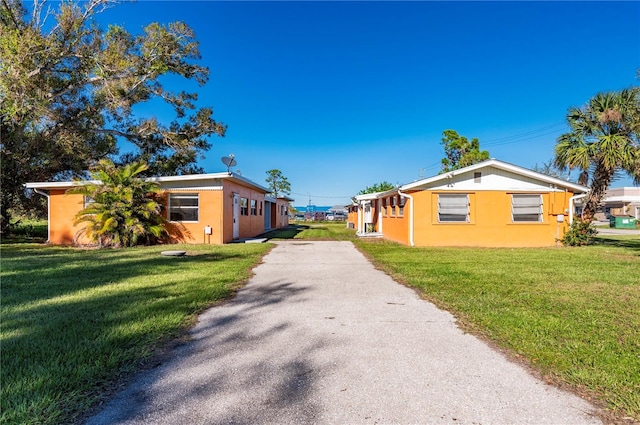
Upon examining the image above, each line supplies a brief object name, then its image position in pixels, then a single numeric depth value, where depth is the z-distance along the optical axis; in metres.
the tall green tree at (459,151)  31.98
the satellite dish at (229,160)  14.25
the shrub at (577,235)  13.65
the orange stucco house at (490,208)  13.76
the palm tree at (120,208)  12.20
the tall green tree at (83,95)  11.95
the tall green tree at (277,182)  51.44
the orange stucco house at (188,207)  13.73
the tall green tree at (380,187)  38.81
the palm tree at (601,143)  12.91
